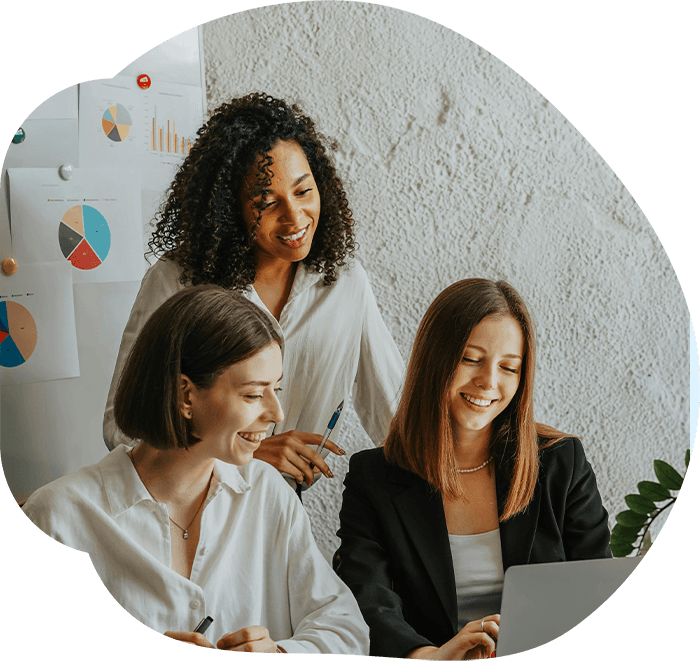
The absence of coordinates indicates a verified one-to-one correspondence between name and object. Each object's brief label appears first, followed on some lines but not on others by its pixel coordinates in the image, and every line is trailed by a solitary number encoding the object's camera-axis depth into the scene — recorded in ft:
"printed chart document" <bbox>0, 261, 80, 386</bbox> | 6.30
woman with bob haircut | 5.78
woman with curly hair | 5.88
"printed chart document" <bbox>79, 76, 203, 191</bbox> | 6.14
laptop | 5.87
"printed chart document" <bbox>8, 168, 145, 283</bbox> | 6.25
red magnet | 6.26
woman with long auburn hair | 5.80
